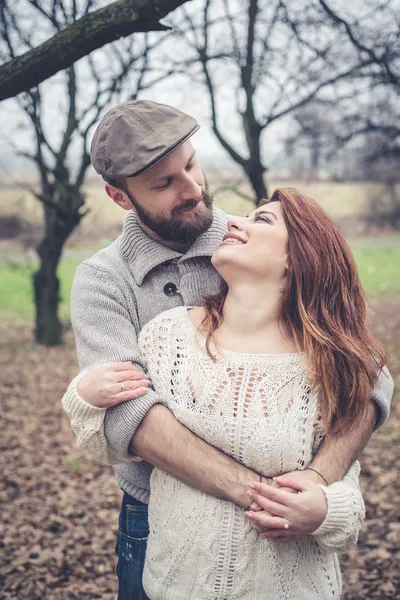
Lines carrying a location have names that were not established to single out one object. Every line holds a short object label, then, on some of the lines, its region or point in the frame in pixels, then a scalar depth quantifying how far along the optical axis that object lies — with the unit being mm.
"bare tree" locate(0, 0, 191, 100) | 2775
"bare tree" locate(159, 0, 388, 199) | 7754
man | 1979
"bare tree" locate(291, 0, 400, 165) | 6883
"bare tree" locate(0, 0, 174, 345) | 8195
